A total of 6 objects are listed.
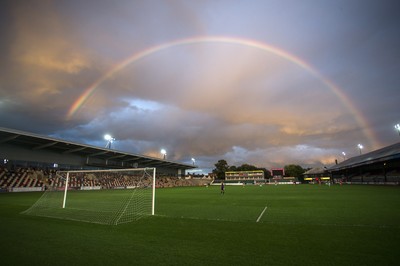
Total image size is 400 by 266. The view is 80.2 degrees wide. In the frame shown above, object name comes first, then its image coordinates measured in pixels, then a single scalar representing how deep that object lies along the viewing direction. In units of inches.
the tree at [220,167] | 5672.2
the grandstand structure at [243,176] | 4348.2
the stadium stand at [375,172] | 1640.6
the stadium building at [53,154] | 1573.6
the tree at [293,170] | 5599.4
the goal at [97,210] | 438.3
